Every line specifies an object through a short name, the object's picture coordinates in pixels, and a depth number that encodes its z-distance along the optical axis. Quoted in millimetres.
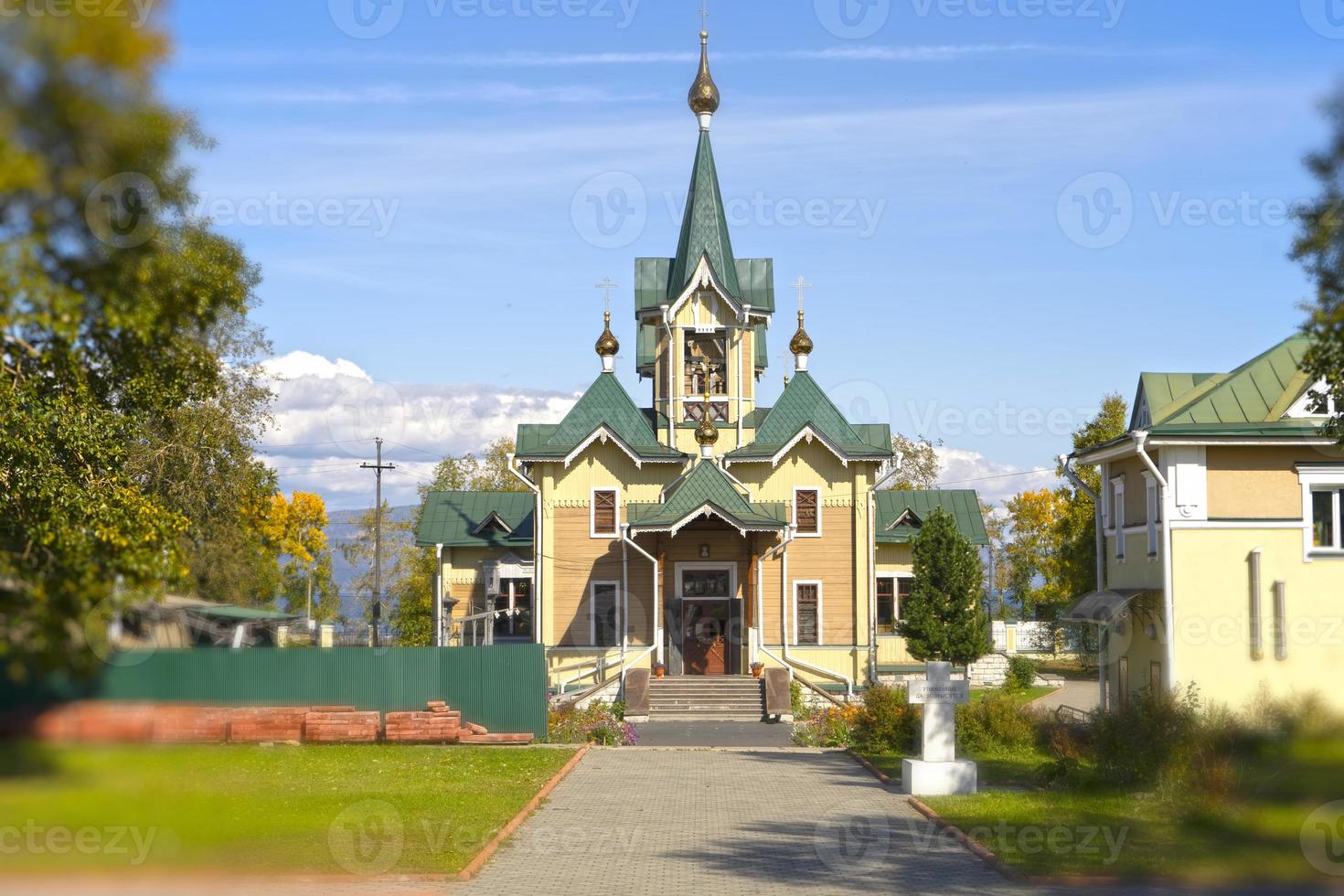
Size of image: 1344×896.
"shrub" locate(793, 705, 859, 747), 27156
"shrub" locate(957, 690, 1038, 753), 23938
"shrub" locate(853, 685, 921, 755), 25469
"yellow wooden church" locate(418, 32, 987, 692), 35281
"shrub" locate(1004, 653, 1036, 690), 41500
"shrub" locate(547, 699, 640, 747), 27516
